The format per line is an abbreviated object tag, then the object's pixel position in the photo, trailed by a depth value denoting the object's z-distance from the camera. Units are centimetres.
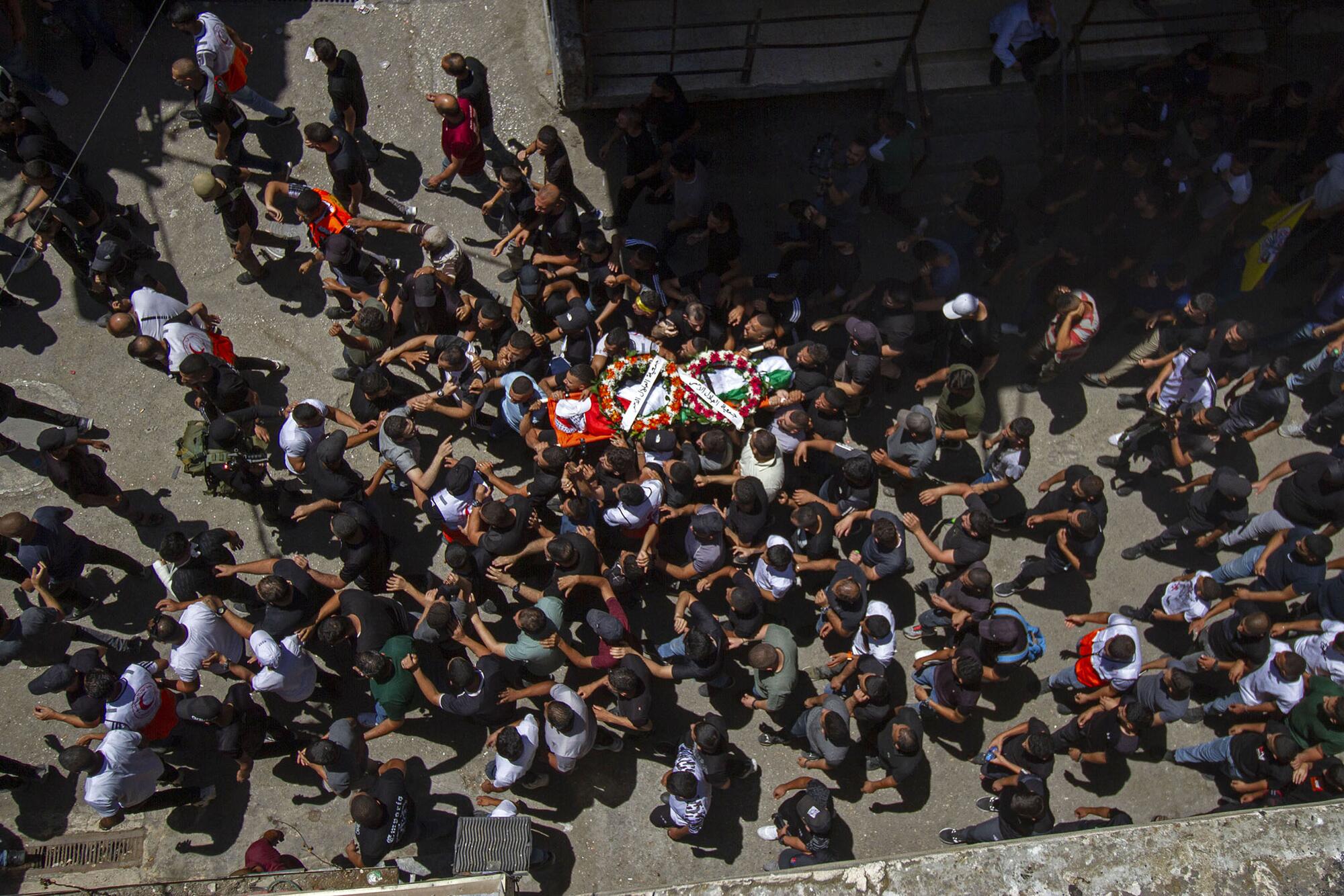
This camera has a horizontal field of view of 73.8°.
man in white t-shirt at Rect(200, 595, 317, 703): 710
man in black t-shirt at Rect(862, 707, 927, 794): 701
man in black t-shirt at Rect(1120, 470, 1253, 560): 827
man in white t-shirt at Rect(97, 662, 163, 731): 691
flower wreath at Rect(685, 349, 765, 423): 842
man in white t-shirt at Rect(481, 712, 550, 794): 675
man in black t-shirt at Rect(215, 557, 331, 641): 702
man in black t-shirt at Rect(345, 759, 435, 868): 640
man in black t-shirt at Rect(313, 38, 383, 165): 945
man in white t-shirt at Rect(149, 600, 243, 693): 713
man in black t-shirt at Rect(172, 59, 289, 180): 918
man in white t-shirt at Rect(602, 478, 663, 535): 737
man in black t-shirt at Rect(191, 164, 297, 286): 889
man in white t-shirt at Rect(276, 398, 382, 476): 766
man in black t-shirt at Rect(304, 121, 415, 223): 895
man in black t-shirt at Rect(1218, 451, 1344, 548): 792
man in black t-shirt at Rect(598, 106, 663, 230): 966
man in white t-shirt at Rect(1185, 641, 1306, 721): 737
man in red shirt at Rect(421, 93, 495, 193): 930
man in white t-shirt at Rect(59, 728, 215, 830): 686
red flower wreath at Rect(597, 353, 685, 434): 820
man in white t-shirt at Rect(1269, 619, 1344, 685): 755
